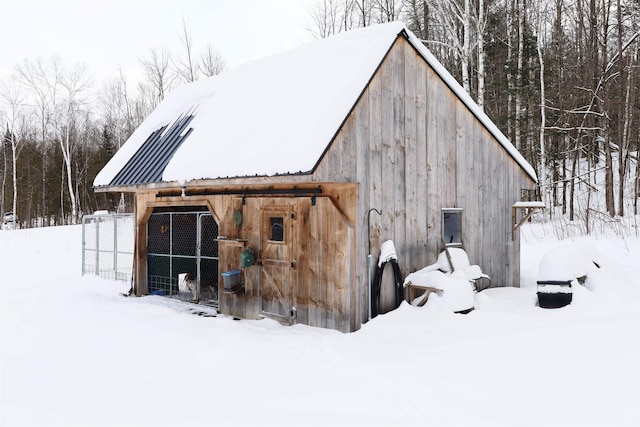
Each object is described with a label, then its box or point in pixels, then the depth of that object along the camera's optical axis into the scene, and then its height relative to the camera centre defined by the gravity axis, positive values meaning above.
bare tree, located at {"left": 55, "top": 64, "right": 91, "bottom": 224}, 34.97 +9.46
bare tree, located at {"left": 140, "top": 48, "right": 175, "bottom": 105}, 34.34 +10.98
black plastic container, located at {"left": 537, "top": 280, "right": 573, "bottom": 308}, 8.04 -1.28
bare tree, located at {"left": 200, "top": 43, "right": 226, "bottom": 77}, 34.03 +11.21
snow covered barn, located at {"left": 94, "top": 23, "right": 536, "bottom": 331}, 7.71 +0.80
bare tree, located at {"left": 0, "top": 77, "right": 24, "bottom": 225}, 34.66 +9.02
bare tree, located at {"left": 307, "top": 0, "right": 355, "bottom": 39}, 26.19 +11.14
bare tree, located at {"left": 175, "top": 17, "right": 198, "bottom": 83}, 31.17 +10.46
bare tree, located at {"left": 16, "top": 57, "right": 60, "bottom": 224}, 34.03 +9.93
